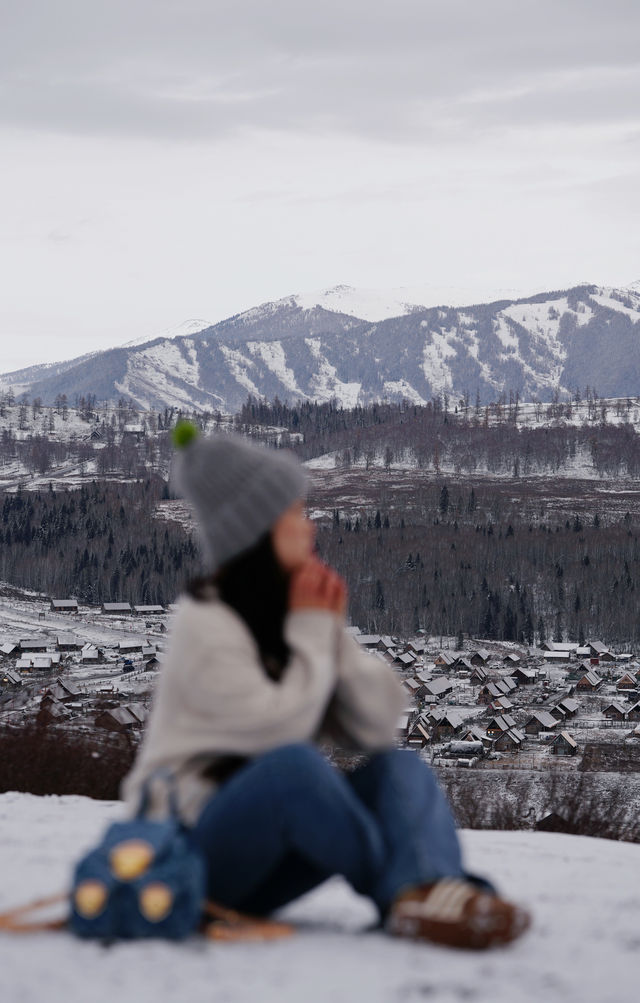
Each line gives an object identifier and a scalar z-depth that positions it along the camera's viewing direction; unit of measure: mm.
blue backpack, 3367
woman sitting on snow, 3543
